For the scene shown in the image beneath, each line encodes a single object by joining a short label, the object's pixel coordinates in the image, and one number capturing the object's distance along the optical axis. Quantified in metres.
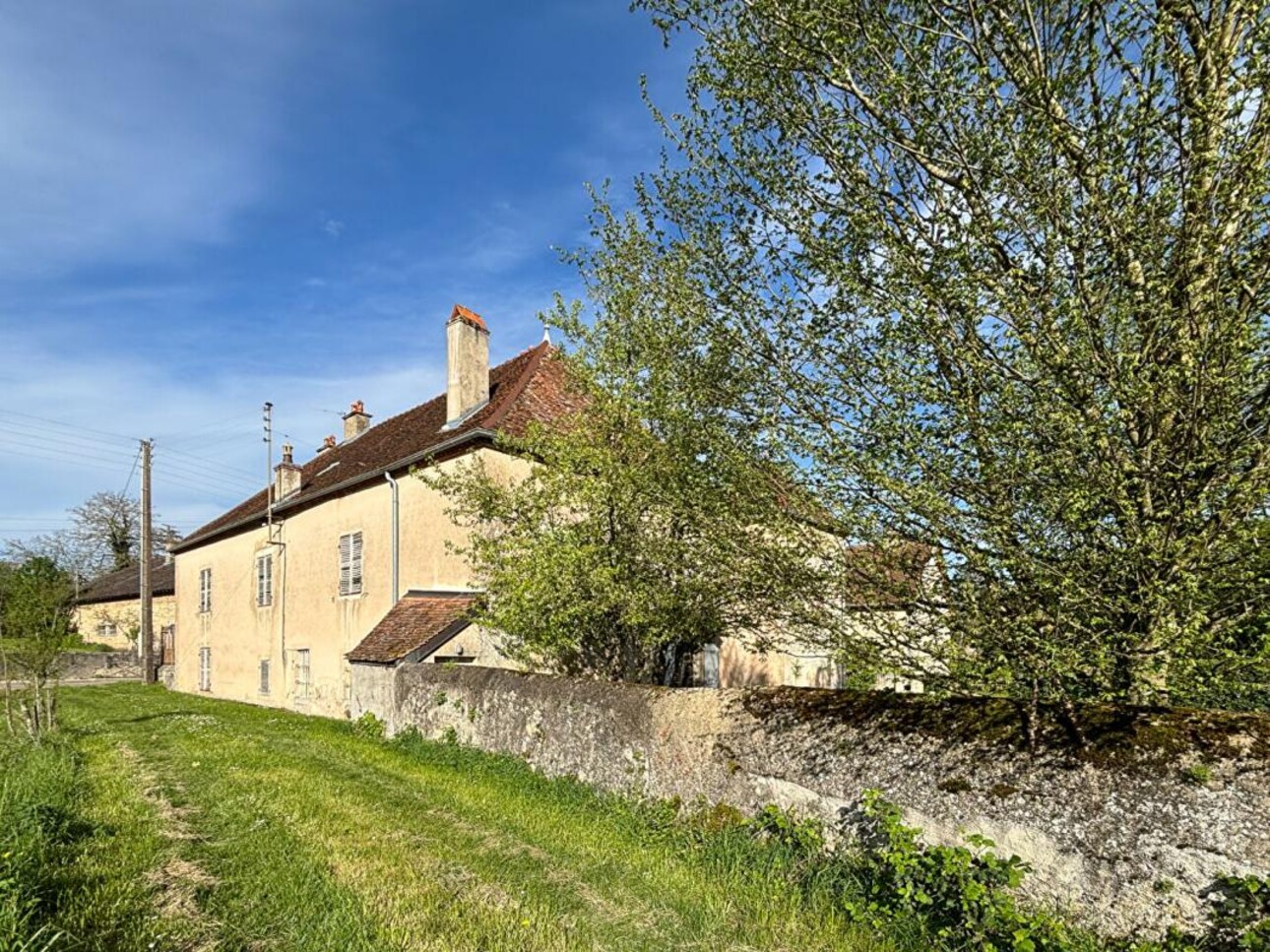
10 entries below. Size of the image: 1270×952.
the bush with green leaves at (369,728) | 12.05
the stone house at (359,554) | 13.71
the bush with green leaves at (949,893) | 3.82
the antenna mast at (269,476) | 19.80
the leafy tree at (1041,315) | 3.89
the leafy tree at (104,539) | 51.25
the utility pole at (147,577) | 27.52
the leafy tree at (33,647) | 11.05
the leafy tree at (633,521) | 5.84
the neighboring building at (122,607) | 34.81
